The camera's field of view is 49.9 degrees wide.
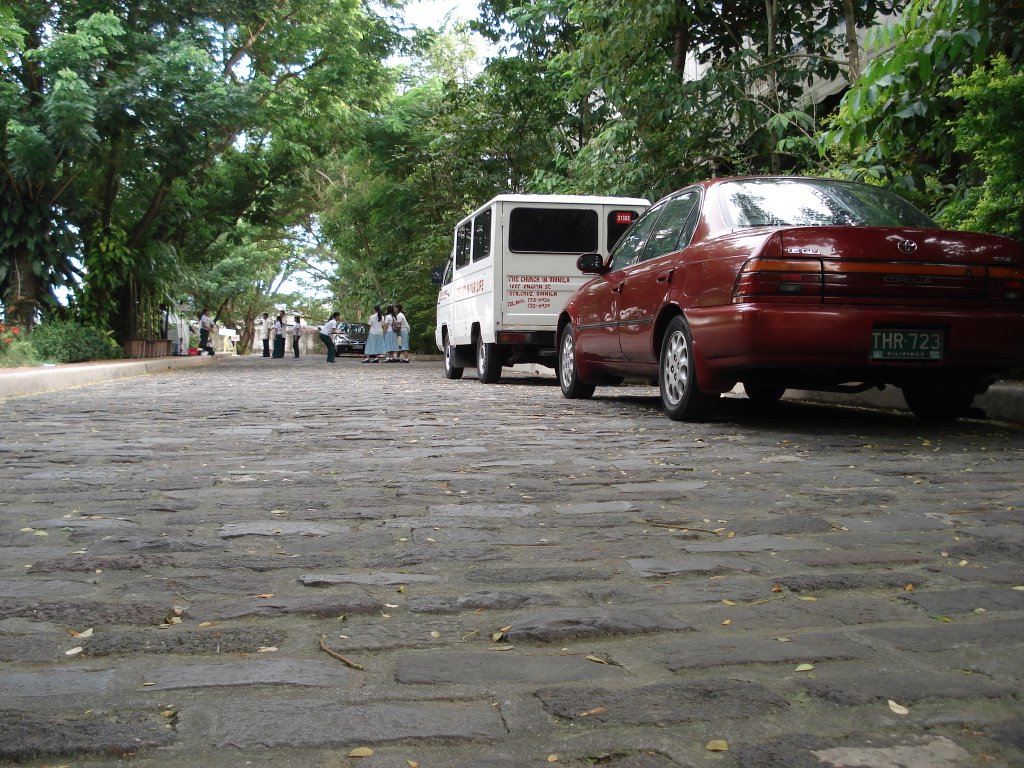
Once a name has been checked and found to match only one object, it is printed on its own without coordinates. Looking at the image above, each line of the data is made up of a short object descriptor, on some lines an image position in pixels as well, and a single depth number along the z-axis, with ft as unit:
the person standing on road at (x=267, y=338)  149.75
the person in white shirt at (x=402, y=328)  103.30
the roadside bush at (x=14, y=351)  56.29
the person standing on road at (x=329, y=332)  117.29
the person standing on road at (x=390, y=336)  103.30
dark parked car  155.53
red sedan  23.84
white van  48.44
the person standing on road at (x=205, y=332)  123.69
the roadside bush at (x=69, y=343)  65.98
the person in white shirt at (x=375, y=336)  103.35
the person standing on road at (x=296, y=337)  142.20
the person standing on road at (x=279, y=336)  134.16
